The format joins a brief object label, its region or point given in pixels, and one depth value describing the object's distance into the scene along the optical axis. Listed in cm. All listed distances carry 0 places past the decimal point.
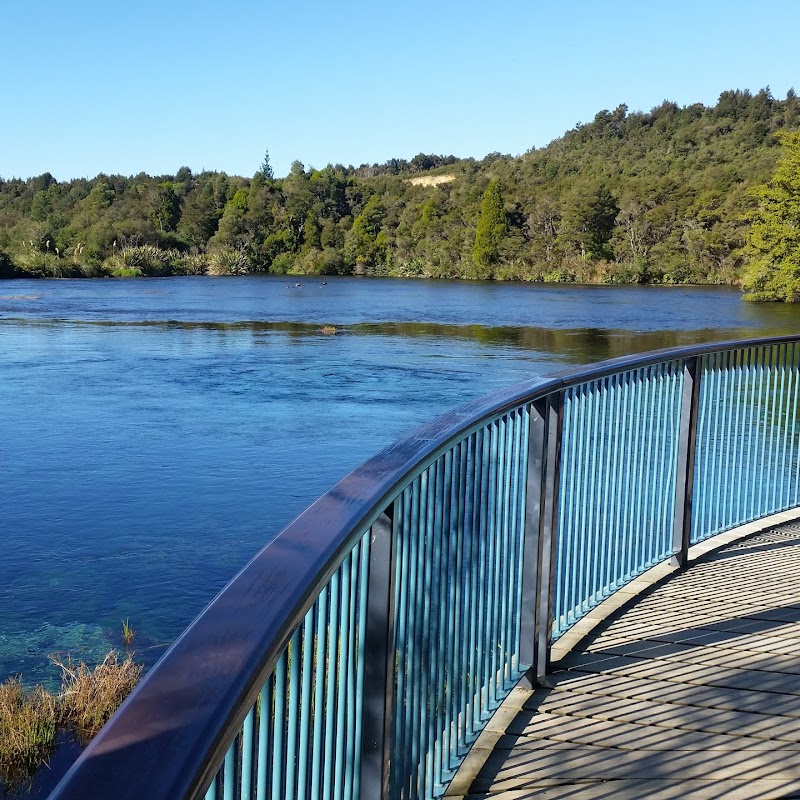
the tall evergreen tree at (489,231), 8450
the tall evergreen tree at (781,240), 4716
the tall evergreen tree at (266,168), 14150
